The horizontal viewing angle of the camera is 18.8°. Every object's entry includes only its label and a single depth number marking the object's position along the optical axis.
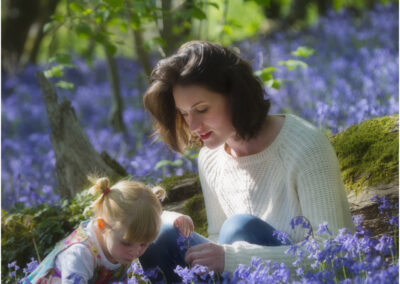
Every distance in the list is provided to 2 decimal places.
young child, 4.97
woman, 5.04
